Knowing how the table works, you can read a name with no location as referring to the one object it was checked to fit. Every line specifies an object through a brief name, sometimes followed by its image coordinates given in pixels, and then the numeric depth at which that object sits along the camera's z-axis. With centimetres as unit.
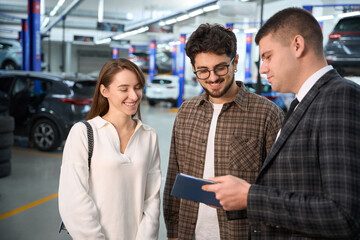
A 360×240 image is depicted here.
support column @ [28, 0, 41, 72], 962
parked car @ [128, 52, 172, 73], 2464
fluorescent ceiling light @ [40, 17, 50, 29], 2130
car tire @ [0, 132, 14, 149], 486
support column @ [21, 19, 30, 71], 1002
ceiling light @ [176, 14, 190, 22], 1348
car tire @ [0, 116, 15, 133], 483
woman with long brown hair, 161
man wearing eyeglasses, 169
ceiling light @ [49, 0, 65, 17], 1549
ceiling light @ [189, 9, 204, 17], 1229
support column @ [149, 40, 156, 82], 2133
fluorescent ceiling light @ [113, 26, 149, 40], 1747
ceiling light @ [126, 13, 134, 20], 2325
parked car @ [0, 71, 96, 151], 644
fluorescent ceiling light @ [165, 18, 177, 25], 1486
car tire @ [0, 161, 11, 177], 513
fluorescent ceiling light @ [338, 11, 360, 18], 695
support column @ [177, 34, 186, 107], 1655
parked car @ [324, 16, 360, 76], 620
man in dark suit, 98
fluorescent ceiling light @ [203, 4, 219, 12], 1135
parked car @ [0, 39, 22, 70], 1518
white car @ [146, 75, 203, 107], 1612
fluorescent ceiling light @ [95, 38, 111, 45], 2495
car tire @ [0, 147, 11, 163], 491
